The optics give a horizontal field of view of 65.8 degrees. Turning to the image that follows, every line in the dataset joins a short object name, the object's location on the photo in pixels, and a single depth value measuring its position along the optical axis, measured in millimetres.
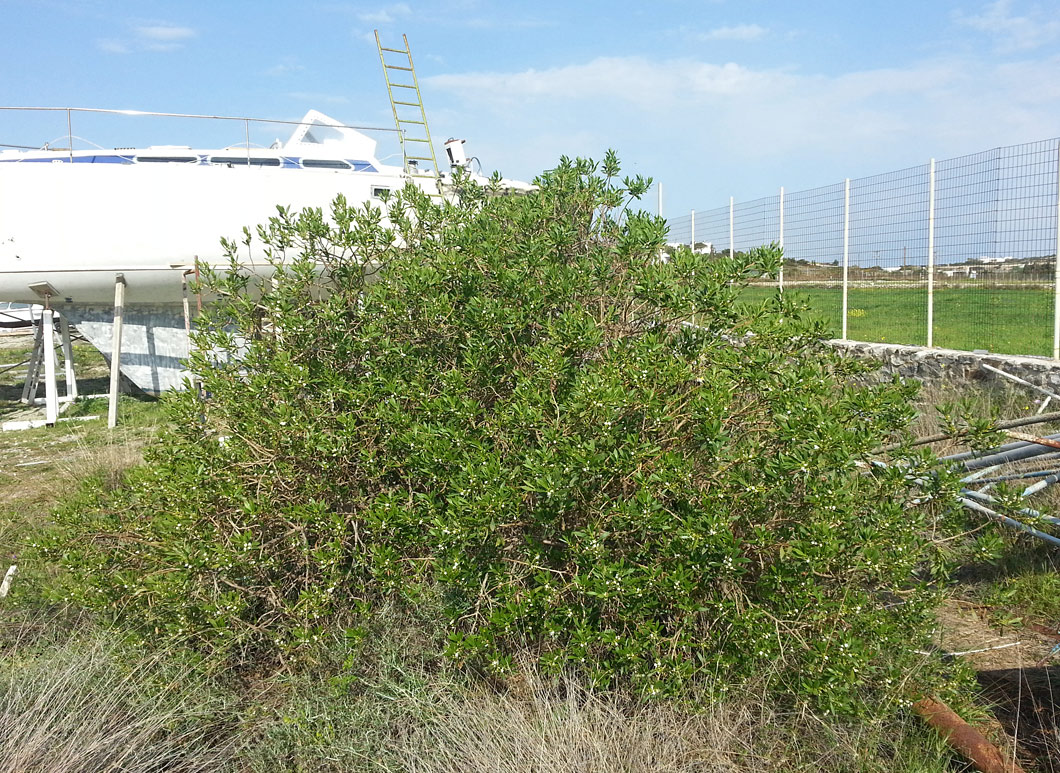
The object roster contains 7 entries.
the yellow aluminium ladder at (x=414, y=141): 13303
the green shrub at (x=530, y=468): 3051
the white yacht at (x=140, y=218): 11539
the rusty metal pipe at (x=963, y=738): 3029
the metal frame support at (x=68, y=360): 12898
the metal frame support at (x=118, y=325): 11773
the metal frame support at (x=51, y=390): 11500
